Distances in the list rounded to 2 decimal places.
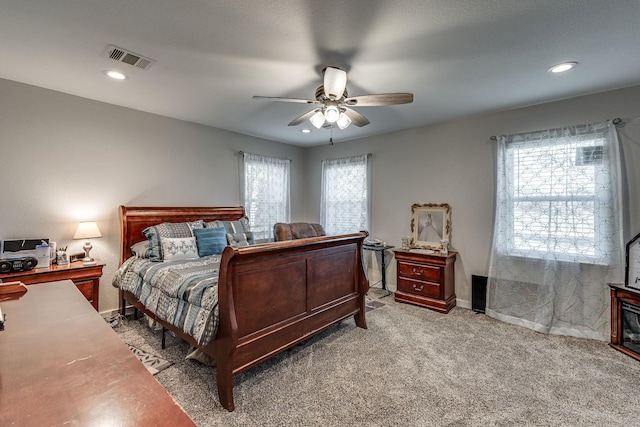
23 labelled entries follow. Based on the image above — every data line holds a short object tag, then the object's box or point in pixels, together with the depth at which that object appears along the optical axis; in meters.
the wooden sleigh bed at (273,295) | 1.99
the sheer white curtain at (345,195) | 4.95
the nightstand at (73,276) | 2.65
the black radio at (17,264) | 2.61
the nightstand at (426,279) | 3.75
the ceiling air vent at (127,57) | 2.25
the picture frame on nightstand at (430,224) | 4.07
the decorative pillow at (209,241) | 3.45
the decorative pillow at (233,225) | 3.88
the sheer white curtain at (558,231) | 2.93
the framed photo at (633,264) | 2.68
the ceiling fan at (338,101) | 2.21
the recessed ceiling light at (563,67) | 2.41
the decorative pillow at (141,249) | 3.22
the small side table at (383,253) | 4.50
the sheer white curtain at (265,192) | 4.83
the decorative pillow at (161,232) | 3.19
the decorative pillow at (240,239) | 3.79
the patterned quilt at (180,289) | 2.09
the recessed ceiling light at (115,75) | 2.62
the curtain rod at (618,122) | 2.87
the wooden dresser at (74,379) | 0.66
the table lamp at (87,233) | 3.11
